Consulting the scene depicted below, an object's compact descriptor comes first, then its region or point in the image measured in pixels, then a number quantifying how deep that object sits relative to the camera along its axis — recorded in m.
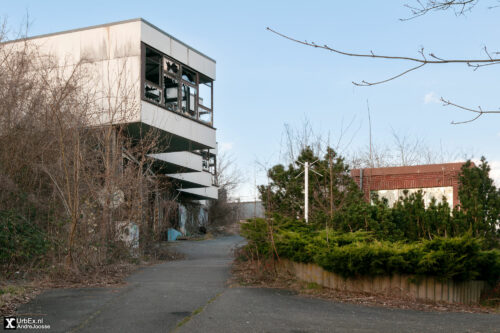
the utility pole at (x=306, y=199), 15.16
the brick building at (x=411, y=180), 19.47
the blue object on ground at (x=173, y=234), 29.15
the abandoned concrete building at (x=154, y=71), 19.09
